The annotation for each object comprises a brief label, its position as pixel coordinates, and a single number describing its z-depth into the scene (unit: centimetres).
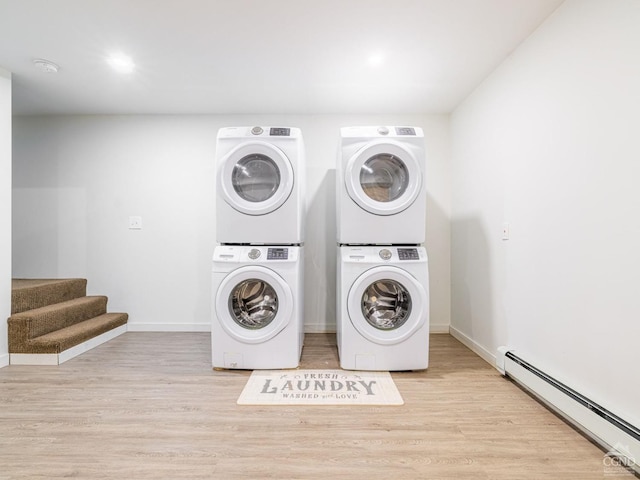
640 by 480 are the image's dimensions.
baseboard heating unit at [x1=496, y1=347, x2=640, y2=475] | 132
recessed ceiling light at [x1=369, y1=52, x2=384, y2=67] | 227
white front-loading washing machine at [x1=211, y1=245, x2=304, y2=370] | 232
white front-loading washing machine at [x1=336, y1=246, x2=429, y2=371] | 229
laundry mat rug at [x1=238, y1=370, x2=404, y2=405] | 193
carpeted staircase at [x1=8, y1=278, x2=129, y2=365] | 249
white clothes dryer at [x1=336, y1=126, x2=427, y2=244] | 234
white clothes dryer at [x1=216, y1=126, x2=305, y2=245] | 237
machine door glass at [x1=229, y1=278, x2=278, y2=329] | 242
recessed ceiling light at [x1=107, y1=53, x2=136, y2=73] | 230
